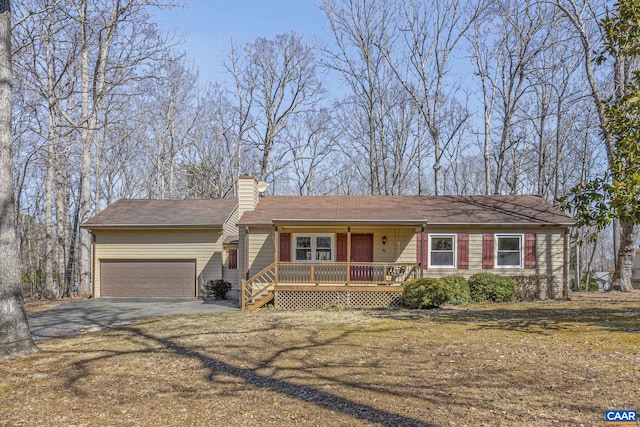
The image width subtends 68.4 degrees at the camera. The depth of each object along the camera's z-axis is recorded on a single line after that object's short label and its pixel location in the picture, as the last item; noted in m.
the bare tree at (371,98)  27.39
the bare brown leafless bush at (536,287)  16.47
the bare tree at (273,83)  30.56
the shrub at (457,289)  14.85
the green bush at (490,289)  15.41
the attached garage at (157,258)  20.05
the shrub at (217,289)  19.67
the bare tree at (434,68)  25.69
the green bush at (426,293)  13.94
